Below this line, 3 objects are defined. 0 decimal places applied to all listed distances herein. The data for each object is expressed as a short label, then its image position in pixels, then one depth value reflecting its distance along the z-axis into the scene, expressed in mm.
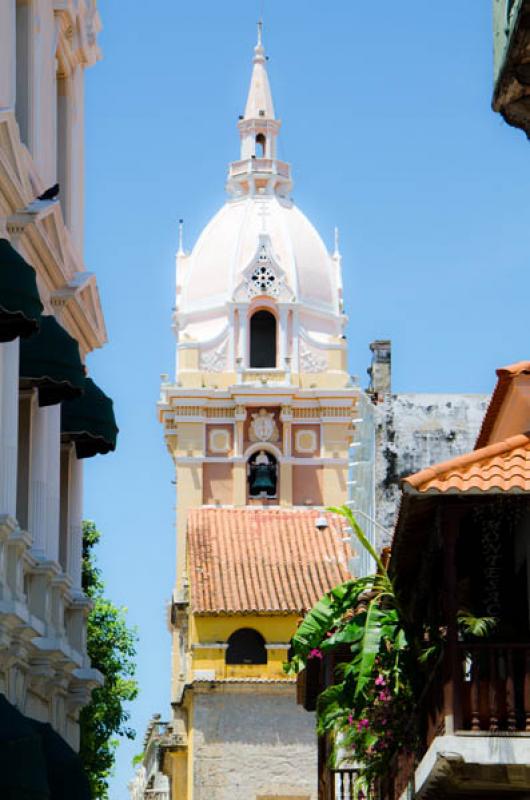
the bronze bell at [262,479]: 69188
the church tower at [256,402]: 49062
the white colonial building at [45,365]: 23734
